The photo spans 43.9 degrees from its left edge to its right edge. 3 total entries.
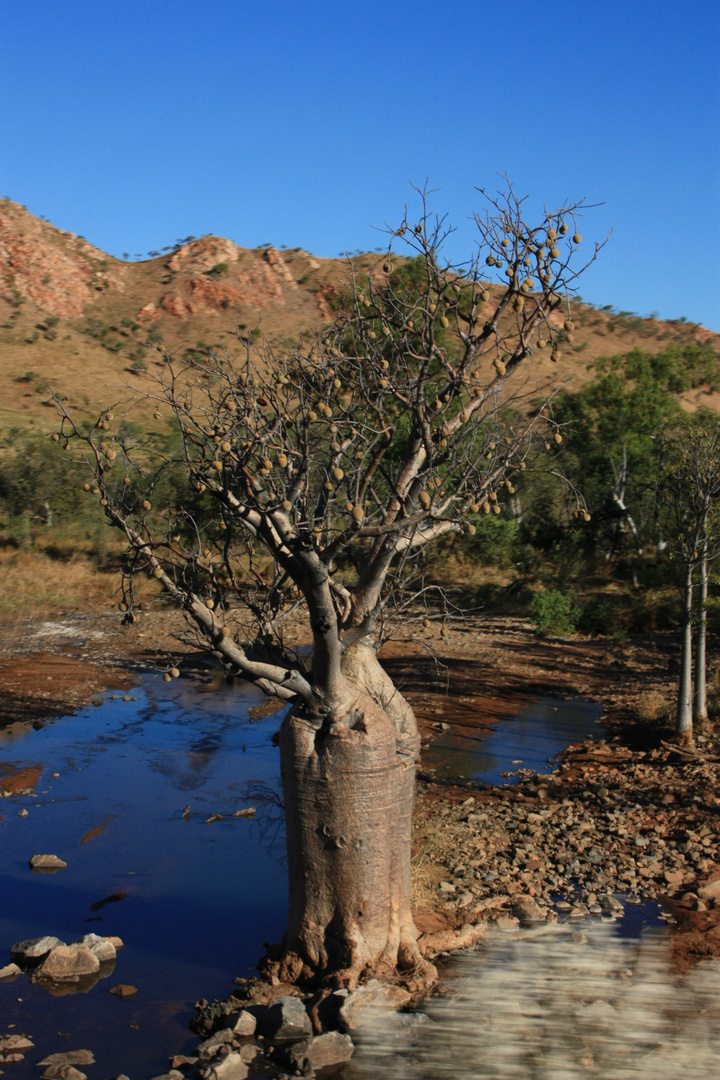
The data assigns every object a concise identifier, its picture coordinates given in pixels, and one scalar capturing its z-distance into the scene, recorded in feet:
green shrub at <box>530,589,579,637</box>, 51.85
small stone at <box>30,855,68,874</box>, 21.74
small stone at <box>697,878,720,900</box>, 18.29
